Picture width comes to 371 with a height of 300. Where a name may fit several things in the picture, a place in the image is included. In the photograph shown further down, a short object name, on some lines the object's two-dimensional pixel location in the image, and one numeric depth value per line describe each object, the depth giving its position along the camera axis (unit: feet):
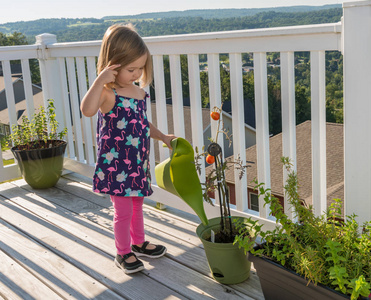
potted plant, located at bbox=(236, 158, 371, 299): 4.22
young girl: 5.98
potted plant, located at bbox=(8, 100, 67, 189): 9.98
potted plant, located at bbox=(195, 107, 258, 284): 5.66
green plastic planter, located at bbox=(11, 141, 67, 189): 9.94
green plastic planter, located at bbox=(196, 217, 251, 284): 5.62
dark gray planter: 4.33
